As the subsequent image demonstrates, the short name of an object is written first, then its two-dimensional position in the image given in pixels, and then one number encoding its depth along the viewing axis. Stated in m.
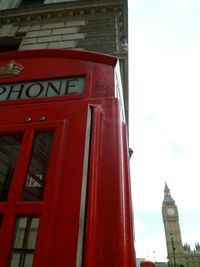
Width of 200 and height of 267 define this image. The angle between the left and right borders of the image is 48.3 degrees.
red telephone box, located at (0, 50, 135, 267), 1.03
